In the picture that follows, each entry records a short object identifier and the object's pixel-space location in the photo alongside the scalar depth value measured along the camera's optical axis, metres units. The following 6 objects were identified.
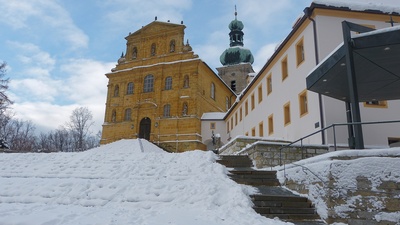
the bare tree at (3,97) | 29.52
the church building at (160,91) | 38.72
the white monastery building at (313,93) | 14.44
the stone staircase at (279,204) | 7.78
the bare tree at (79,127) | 55.59
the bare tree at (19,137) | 50.54
